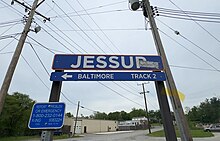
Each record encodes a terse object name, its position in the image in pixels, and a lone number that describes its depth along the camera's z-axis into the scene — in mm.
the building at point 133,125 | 51708
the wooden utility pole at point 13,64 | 4749
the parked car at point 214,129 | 24754
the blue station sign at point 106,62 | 3823
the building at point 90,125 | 35294
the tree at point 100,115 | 68098
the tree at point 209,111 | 47148
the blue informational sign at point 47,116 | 2611
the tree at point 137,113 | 75750
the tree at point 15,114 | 22220
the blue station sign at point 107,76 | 3676
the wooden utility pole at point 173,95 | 3563
